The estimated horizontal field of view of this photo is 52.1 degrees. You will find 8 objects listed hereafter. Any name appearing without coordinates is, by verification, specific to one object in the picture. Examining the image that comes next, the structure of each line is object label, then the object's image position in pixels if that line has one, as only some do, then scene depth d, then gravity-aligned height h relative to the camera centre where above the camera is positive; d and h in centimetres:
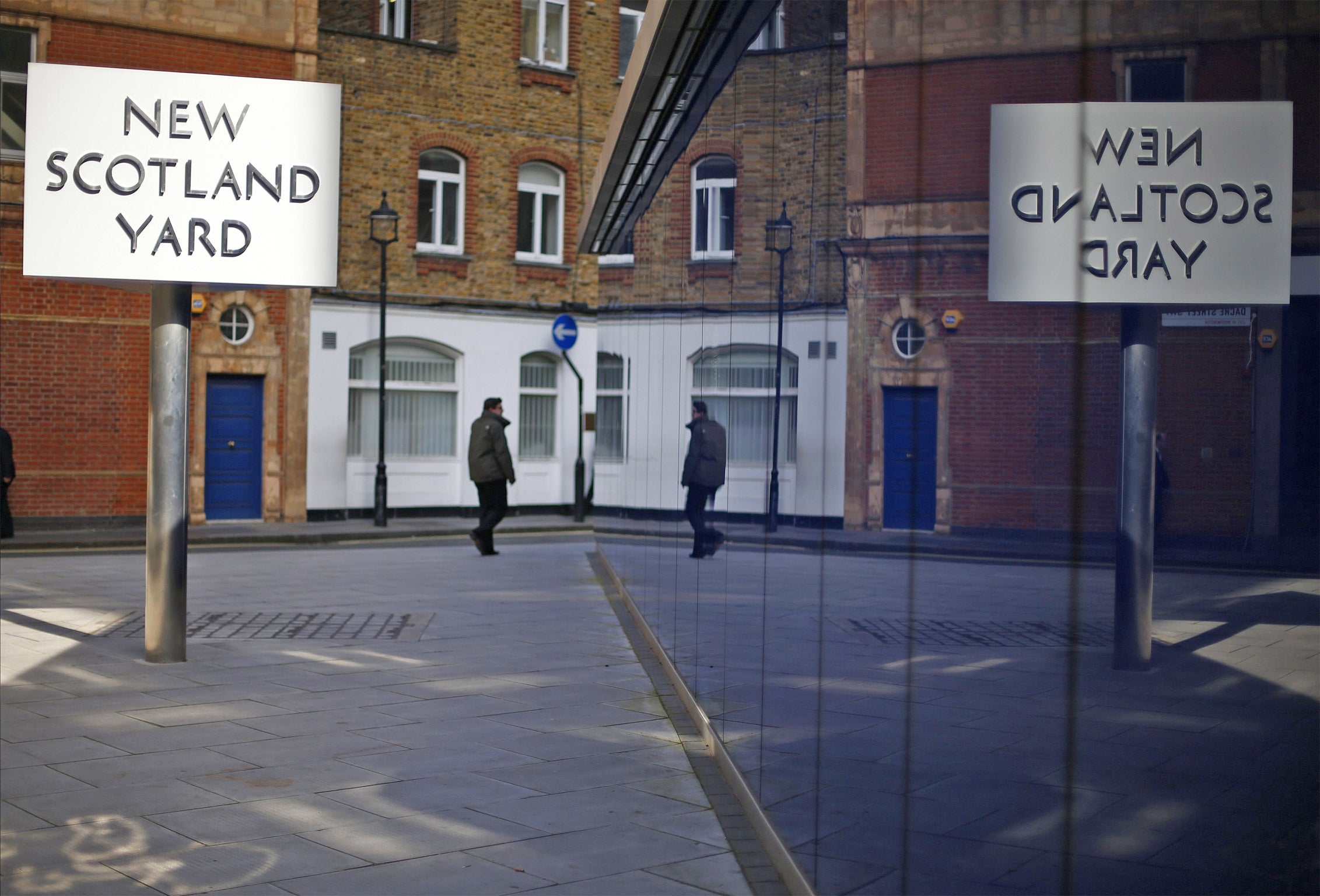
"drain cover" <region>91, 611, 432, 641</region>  1058 -169
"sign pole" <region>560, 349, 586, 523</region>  2586 -128
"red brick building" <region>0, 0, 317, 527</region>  2144 +130
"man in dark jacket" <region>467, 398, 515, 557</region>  1783 -60
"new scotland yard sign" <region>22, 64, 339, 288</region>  881 +160
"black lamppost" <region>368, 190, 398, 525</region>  2378 +251
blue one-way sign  2647 +182
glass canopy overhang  577 +187
